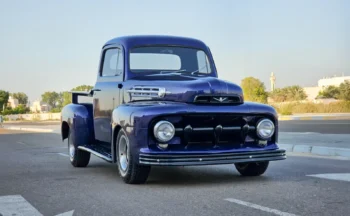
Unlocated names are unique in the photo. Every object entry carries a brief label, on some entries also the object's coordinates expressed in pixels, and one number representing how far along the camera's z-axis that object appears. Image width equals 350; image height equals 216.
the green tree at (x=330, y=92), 82.15
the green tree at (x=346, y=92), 53.19
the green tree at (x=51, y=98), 183.25
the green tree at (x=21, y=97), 186.12
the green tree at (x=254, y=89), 61.96
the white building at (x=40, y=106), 188.25
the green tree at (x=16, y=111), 119.88
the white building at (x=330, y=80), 127.54
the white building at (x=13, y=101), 170.64
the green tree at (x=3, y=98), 139.25
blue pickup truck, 6.71
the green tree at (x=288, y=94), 88.88
